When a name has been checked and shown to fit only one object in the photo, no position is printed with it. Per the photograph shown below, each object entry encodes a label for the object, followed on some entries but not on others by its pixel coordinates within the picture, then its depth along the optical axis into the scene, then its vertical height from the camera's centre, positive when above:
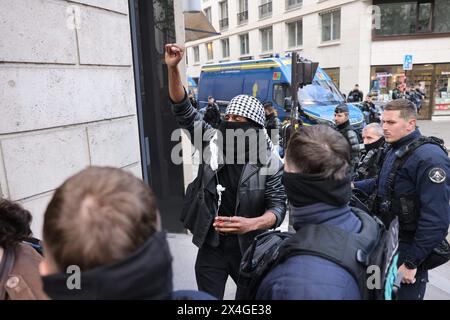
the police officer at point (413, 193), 2.20 -0.70
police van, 10.18 -0.07
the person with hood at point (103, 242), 0.78 -0.32
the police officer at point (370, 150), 4.12 -0.78
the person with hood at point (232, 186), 2.35 -0.62
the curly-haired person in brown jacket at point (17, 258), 1.38 -0.63
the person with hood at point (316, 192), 1.18 -0.40
